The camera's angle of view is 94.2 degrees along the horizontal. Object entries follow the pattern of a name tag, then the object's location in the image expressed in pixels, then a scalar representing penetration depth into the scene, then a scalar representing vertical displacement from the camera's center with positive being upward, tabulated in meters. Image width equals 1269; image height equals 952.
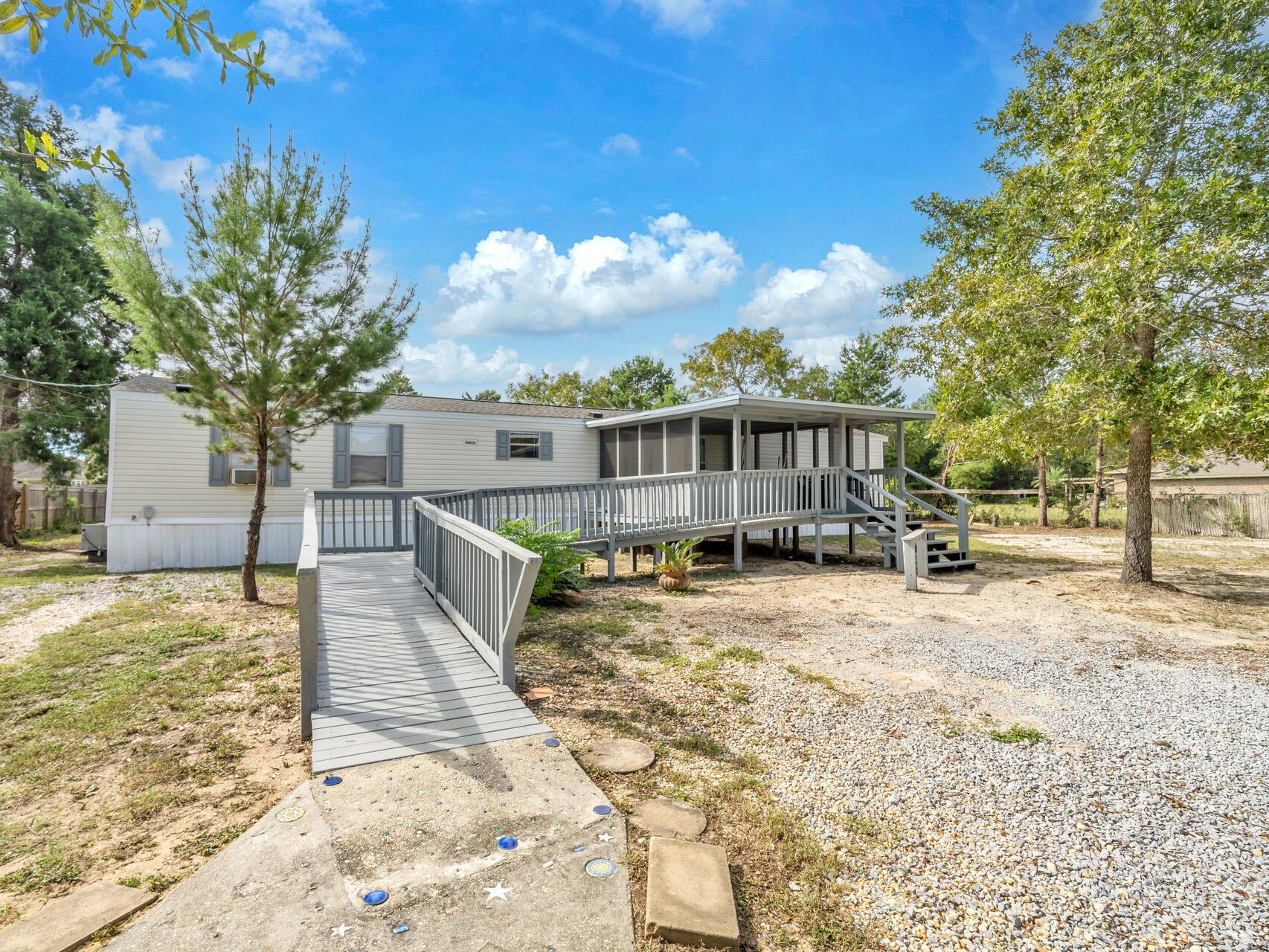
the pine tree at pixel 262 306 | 6.73 +2.17
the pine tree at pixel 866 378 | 28.11 +5.30
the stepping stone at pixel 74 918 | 1.91 -1.49
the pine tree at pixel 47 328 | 13.16 +3.58
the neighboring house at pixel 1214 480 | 20.61 +0.29
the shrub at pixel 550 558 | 6.75 -0.89
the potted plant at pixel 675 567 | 8.40 -1.17
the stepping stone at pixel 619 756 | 3.20 -1.52
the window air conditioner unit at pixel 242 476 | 11.16 +0.17
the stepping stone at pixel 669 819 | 2.58 -1.51
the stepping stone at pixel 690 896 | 1.95 -1.47
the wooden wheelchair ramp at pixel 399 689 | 3.32 -1.38
